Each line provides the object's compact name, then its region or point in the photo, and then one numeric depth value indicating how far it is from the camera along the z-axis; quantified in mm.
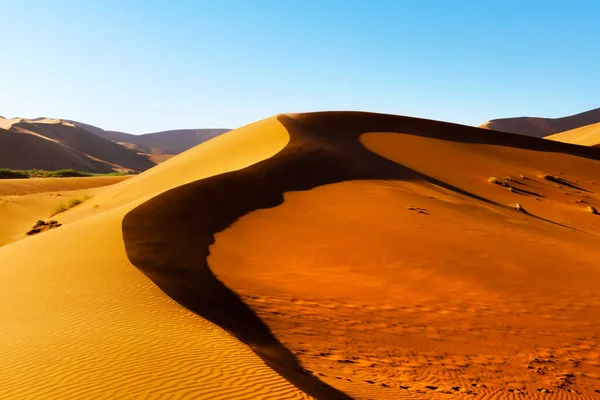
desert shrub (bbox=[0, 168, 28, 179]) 45219
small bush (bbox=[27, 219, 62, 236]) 19475
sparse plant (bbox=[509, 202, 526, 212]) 18517
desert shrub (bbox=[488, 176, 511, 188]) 22666
